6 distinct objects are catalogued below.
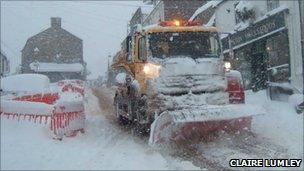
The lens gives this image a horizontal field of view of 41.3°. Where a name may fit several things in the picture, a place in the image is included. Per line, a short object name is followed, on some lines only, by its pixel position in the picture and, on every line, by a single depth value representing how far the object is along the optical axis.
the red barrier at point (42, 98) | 11.38
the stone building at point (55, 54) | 60.62
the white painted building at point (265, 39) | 17.98
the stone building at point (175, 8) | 43.28
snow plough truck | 8.96
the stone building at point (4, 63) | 49.46
